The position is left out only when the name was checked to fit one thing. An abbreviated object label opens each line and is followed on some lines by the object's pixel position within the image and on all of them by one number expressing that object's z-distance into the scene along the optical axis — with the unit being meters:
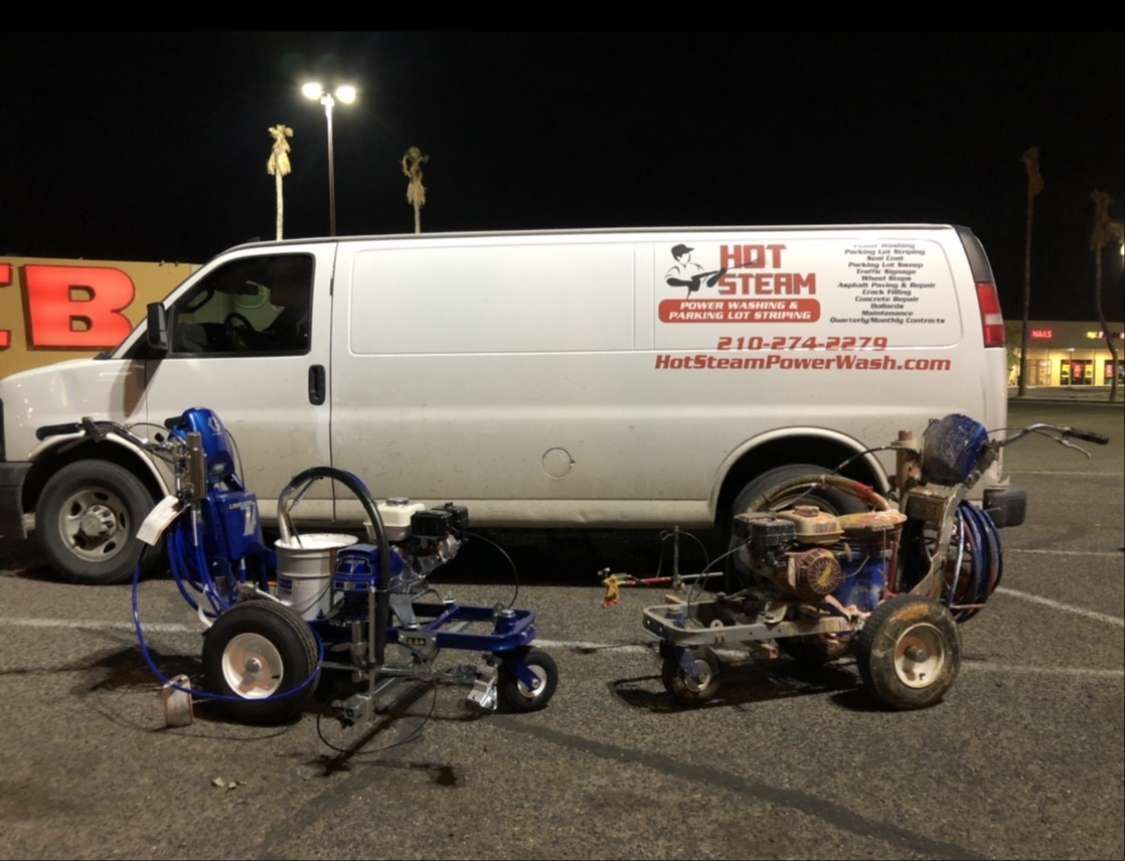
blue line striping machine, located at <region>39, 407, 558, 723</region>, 3.19
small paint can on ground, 3.23
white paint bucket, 3.39
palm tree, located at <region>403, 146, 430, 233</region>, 25.20
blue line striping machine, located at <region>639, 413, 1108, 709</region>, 3.47
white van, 4.91
